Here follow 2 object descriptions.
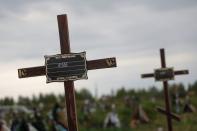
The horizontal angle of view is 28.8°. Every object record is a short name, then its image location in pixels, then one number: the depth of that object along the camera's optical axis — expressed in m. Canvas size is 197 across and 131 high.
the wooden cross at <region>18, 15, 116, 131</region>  7.19
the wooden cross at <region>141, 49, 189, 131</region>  10.62
